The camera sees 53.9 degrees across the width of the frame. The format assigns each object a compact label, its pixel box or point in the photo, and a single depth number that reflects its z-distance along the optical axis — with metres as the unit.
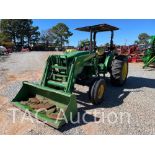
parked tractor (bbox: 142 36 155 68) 9.89
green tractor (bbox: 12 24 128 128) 3.26
